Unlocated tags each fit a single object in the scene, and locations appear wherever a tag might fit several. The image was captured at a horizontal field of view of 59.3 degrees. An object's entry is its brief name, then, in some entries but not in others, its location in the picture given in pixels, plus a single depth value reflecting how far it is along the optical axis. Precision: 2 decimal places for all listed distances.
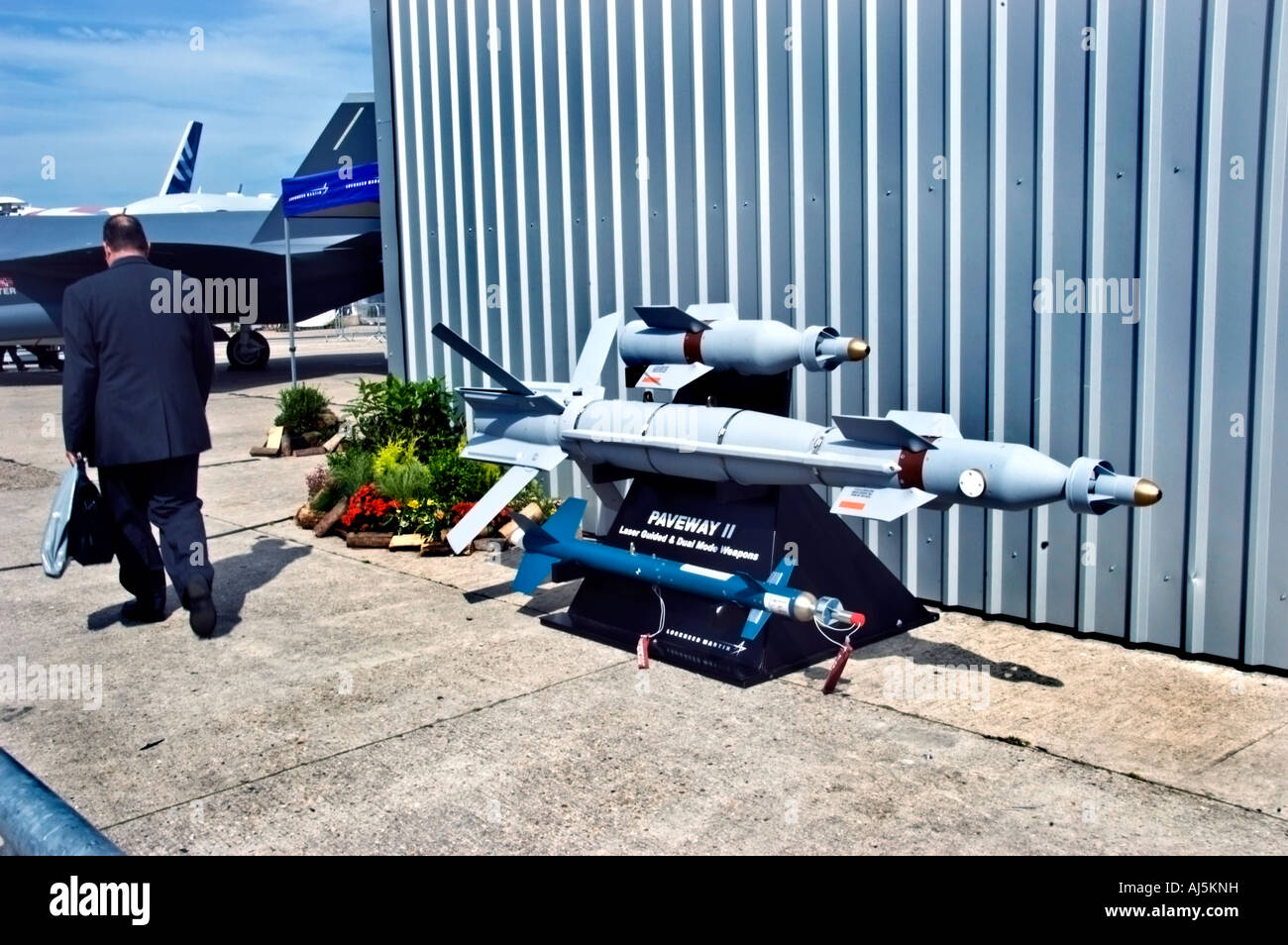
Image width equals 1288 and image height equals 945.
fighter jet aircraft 22.25
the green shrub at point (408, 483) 9.26
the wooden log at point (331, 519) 9.50
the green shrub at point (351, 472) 9.78
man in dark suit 6.46
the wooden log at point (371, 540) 9.06
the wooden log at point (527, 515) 8.92
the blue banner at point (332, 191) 15.25
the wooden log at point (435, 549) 8.82
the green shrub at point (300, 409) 13.84
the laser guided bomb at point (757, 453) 5.04
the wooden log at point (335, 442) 12.26
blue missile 5.65
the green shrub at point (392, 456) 9.80
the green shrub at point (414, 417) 10.46
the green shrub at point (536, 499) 9.22
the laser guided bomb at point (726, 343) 5.91
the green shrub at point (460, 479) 9.23
